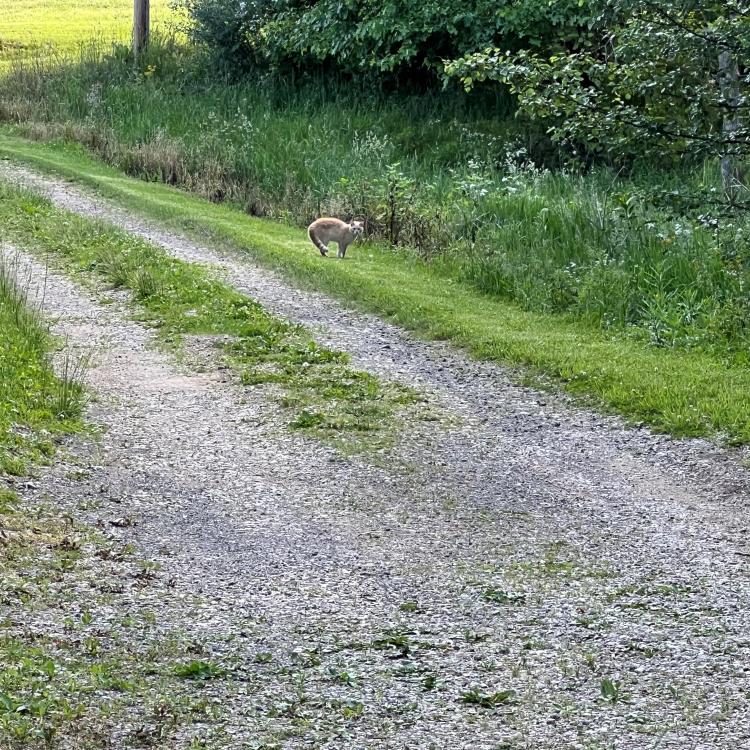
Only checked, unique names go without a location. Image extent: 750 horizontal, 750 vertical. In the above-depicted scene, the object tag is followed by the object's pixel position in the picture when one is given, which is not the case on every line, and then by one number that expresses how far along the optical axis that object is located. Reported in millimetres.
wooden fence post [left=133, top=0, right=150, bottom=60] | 62031
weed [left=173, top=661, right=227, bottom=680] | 10117
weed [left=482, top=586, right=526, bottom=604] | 11906
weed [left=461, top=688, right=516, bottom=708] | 9836
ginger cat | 30297
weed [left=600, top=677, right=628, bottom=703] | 9930
